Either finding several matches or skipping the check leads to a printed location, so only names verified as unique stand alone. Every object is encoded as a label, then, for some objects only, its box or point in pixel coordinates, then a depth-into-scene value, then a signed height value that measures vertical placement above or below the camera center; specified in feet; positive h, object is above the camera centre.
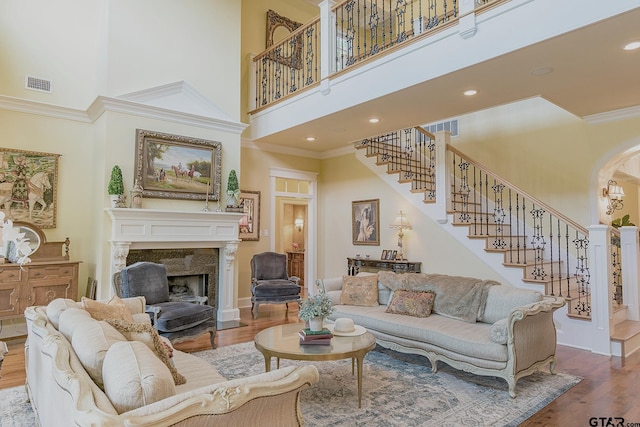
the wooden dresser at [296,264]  36.86 -3.25
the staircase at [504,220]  17.31 +0.56
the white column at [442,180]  21.17 +2.72
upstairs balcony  11.46 +5.66
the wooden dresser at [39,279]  15.70 -2.10
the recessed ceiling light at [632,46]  11.74 +5.61
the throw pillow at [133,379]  4.83 -1.93
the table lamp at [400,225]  22.84 +0.29
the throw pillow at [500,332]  11.14 -2.92
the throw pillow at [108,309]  9.57 -2.04
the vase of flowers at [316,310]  11.31 -2.34
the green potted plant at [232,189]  20.49 +2.12
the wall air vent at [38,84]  17.98 +6.73
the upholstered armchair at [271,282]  20.76 -2.86
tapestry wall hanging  17.16 +1.93
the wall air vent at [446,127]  26.43 +7.19
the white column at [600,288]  14.94 -2.22
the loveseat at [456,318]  11.23 -3.07
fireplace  17.06 -0.57
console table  22.44 -2.15
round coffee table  10.09 -3.19
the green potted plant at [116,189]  16.94 +1.75
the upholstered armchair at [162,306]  13.91 -2.87
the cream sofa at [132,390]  4.48 -2.04
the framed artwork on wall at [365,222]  25.23 +0.54
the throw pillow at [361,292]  16.35 -2.60
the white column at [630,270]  17.33 -1.76
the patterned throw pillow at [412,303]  14.48 -2.74
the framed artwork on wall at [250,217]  24.48 +0.80
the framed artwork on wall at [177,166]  18.16 +3.09
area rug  9.76 -4.68
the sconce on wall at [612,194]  20.48 +1.94
